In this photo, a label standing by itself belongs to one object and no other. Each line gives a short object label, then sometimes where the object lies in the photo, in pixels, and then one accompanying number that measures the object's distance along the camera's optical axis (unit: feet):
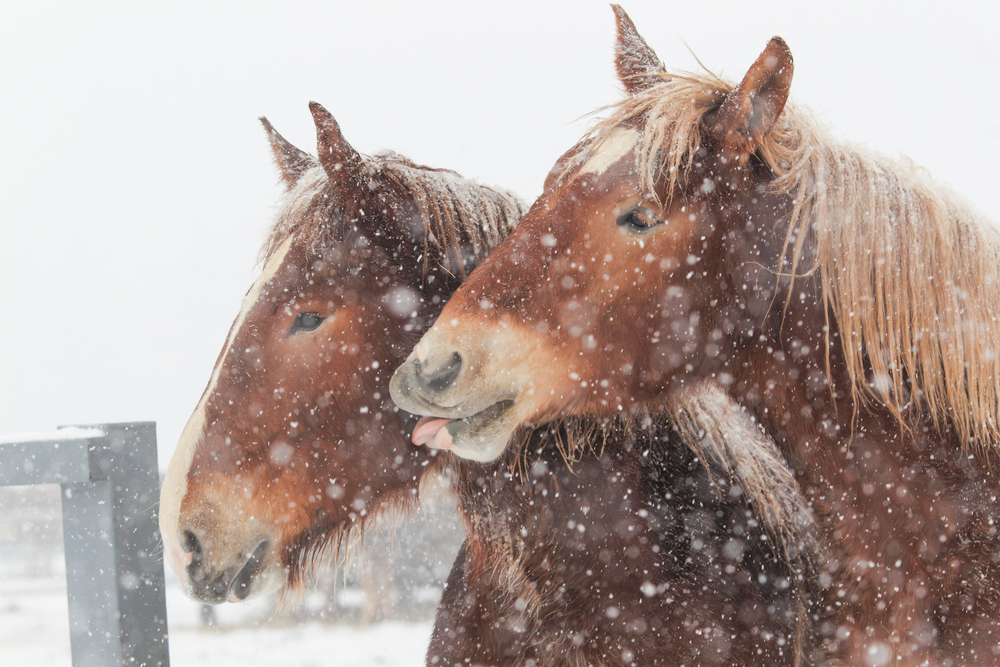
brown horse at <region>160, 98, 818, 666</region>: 28.42
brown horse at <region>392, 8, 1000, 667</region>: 27.93
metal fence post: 28.88
